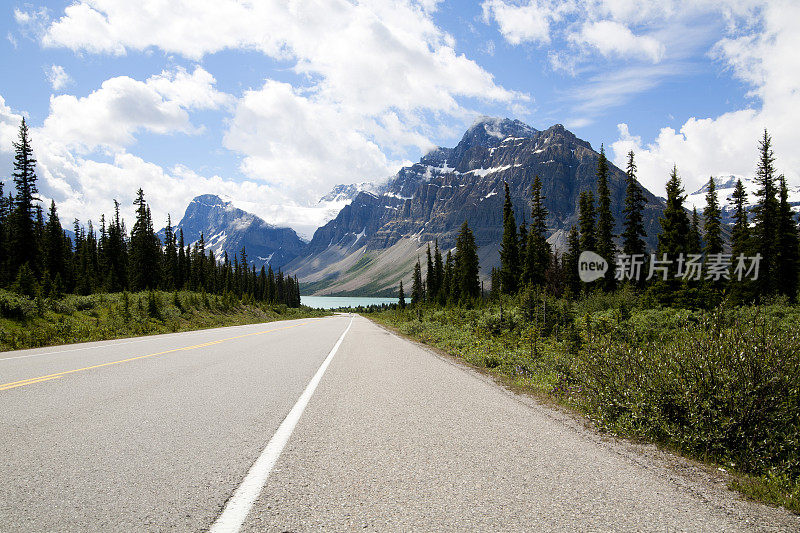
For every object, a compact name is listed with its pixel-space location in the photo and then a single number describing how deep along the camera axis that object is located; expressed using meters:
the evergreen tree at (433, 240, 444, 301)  82.44
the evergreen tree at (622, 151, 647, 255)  41.78
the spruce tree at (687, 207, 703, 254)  44.09
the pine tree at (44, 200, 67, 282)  46.34
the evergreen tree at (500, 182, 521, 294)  54.06
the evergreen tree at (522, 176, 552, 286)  48.97
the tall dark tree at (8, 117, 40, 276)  37.28
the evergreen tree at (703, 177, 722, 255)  45.25
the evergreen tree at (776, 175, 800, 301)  40.69
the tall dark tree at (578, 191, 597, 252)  46.41
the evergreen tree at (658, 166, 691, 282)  33.31
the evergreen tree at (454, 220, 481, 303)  60.78
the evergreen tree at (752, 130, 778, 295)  40.09
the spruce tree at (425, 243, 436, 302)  84.56
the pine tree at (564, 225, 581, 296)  50.25
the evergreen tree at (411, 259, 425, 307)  97.17
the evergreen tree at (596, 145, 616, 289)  43.66
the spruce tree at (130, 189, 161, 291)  56.62
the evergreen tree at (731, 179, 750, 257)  42.63
